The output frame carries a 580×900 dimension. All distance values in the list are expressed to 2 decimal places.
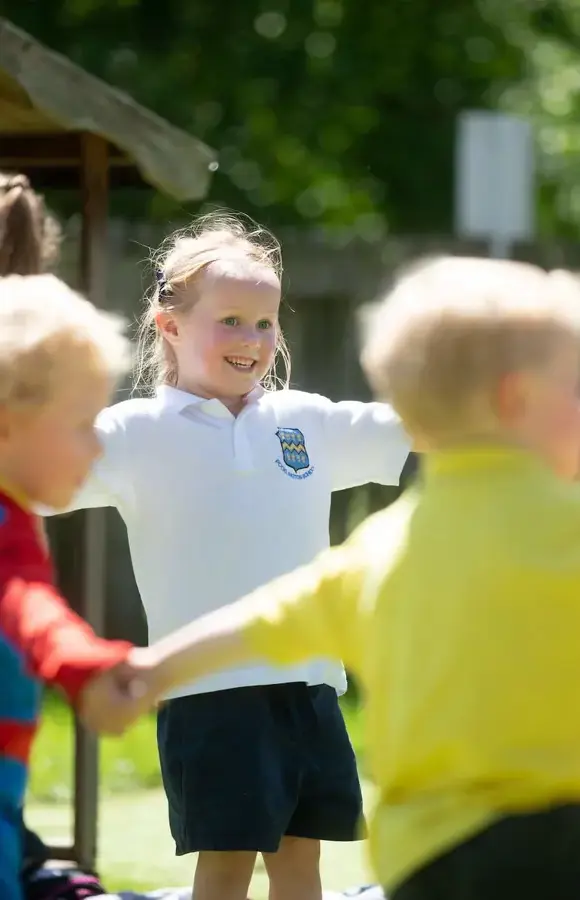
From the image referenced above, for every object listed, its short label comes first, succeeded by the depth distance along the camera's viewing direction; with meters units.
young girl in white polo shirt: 7.08
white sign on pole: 16.48
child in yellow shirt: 4.50
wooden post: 10.23
